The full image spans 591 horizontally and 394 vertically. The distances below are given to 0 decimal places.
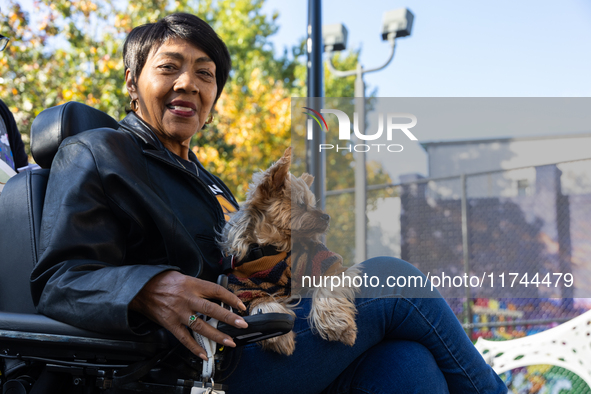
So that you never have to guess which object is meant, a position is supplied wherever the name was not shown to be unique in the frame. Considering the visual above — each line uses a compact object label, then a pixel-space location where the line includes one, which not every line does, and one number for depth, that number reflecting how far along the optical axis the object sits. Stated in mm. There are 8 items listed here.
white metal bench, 3732
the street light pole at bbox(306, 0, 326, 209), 3996
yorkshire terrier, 1689
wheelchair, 1393
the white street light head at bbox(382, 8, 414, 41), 5732
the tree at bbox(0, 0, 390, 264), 7742
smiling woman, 1438
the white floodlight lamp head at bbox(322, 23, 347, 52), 5406
